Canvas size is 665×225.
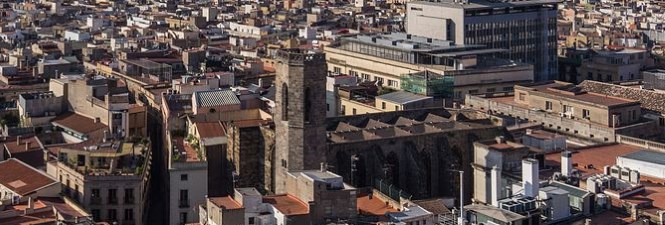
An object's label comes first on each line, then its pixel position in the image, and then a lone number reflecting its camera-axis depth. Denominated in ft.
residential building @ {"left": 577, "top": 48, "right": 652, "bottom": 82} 432.25
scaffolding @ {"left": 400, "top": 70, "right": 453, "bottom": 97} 334.44
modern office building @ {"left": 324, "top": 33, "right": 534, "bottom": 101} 349.61
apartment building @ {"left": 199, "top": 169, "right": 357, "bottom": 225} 192.75
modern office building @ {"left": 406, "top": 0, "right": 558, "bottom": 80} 437.58
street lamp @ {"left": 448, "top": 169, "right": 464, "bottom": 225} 181.50
